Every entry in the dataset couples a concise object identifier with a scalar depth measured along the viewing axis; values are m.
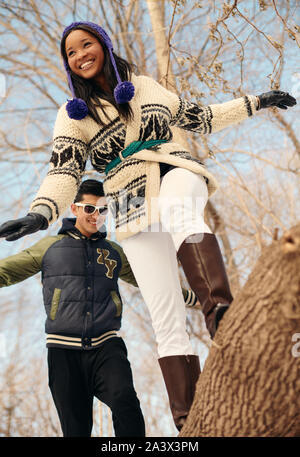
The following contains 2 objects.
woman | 2.01
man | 2.39
